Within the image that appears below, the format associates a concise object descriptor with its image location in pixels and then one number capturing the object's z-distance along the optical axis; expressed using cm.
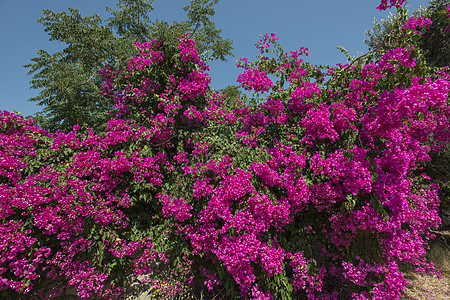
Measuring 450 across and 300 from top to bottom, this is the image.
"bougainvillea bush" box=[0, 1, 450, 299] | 304
